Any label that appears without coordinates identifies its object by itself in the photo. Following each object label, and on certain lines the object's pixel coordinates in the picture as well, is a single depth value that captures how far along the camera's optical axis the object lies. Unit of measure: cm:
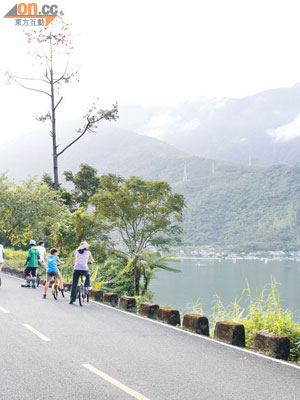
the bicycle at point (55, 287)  1373
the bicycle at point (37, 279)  1822
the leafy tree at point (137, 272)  2183
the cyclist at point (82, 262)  1288
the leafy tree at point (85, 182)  3594
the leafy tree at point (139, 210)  2441
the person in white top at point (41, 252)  1649
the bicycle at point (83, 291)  1291
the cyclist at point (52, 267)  1409
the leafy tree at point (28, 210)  2741
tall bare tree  2897
